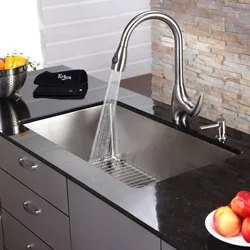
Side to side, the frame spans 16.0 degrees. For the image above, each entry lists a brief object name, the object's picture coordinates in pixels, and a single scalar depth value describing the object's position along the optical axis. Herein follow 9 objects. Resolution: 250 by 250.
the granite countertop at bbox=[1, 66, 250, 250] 2.80
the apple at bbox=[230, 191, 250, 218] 2.73
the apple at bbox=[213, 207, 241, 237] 2.71
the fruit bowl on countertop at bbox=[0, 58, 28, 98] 4.05
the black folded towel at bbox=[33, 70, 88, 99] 4.18
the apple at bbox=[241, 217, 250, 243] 2.67
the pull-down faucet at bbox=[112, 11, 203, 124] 3.34
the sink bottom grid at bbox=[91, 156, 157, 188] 3.75
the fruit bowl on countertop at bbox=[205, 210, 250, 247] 2.69
